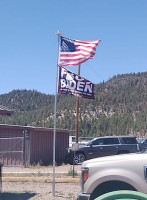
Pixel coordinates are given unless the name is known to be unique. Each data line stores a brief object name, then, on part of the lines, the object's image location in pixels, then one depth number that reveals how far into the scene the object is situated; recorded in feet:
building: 76.54
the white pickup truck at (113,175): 22.79
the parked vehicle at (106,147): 74.90
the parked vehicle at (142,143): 78.82
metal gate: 76.28
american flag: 39.17
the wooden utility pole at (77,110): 74.97
